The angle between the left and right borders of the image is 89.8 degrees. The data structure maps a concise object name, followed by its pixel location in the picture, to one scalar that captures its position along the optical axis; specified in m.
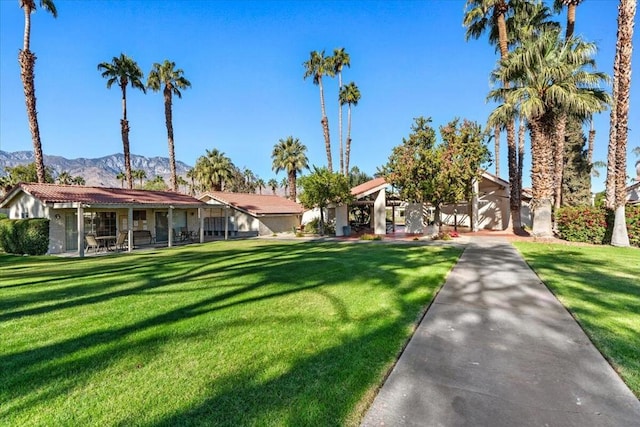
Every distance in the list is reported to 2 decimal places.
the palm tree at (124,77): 26.22
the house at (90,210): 15.44
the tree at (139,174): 68.07
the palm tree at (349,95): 34.72
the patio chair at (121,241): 16.39
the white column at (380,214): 22.95
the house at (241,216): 25.94
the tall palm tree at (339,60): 32.16
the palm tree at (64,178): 55.53
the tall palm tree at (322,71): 31.73
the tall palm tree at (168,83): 28.61
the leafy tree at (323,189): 22.23
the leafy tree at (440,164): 18.91
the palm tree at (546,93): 14.88
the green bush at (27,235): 14.64
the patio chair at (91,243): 15.57
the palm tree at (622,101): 13.48
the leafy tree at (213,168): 39.03
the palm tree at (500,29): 20.44
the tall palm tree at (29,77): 18.45
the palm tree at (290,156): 36.78
